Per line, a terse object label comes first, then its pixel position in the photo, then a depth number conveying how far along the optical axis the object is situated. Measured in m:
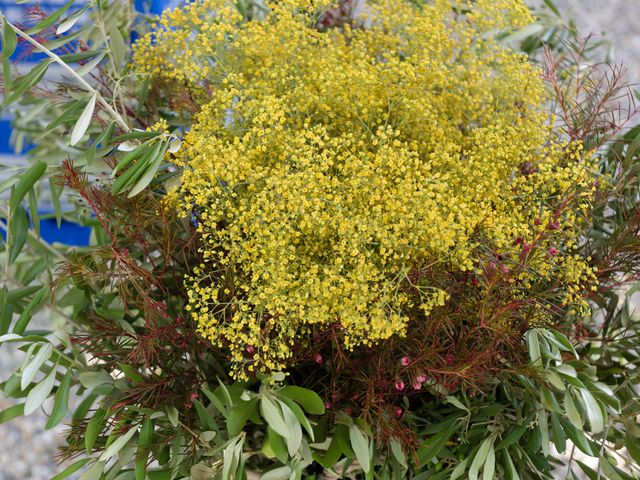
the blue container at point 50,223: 1.41
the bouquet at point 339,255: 0.59
